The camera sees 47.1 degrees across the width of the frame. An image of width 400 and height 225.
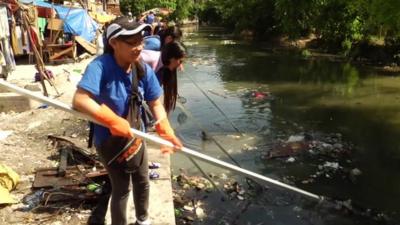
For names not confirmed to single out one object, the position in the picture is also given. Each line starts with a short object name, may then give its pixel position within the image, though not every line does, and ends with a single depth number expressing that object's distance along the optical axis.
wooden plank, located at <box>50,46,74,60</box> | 17.39
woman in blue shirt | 2.96
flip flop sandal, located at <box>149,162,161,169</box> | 5.69
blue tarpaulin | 19.12
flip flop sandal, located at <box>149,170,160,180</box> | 5.39
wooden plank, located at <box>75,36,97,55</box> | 19.63
